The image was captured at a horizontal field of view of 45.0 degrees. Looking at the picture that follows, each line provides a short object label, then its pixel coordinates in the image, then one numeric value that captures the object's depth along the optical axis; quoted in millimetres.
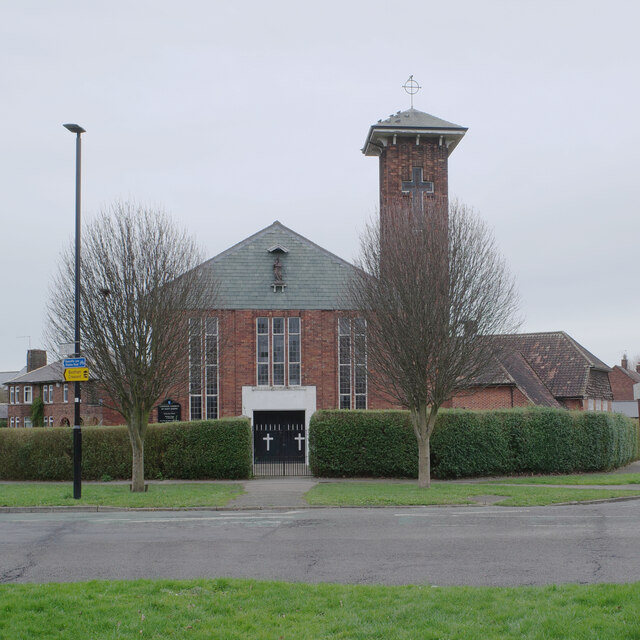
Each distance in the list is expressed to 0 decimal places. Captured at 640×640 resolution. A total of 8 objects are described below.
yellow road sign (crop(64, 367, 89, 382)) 18547
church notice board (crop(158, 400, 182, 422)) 33969
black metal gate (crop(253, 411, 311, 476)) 29583
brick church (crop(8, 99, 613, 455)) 34312
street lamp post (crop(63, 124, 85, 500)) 18688
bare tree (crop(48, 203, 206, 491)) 20594
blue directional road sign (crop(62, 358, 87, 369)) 18547
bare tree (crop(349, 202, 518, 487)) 21094
